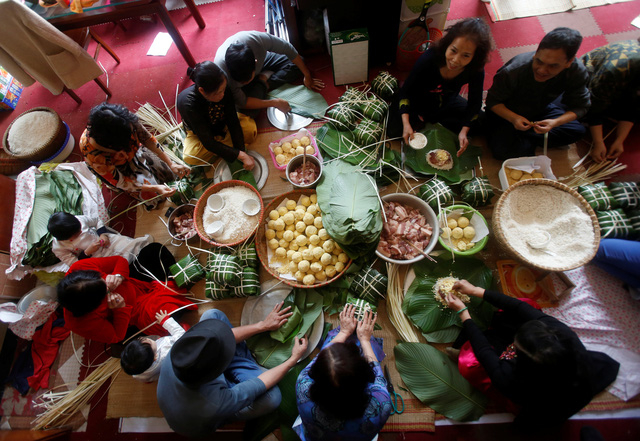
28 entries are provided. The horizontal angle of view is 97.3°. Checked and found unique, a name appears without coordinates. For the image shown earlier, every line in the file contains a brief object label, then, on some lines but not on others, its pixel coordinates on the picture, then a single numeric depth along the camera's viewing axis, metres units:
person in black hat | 1.43
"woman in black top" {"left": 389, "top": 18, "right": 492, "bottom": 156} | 1.93
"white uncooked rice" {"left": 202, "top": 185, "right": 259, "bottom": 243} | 2.26
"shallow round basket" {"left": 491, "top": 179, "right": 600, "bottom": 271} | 1.80
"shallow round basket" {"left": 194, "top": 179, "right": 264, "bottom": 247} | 2.20
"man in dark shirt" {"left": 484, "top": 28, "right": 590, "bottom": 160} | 1.84
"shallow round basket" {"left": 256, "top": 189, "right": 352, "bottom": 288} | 2.04
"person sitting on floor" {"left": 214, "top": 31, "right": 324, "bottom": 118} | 2.18
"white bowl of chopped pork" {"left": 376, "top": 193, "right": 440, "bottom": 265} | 1.99
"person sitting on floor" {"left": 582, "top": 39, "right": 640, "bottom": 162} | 2.10
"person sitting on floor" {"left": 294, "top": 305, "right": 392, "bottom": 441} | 1.33
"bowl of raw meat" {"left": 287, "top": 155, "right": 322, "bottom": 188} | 2.31
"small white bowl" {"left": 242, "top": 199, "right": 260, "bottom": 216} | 2.29
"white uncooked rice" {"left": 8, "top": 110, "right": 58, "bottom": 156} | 2.78
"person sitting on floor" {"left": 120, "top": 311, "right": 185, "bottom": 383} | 1.72
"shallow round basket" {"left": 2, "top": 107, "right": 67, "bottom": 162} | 2.75
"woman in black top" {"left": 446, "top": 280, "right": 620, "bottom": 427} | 1.31
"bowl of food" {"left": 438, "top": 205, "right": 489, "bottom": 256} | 1.99
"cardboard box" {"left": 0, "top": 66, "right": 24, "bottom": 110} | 3.53
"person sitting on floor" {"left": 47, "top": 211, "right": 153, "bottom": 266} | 2.06
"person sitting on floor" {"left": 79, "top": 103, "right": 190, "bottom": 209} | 1.91
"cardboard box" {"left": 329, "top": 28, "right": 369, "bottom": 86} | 2.63
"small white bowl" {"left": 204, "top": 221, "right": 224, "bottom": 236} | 2.22
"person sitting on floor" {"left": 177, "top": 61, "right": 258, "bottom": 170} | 2.02
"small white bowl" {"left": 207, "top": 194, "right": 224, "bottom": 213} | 2.30
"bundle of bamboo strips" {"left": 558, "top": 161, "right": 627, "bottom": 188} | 2.31
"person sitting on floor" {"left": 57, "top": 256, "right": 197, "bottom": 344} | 1.76
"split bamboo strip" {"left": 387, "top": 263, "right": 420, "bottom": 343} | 2.05
